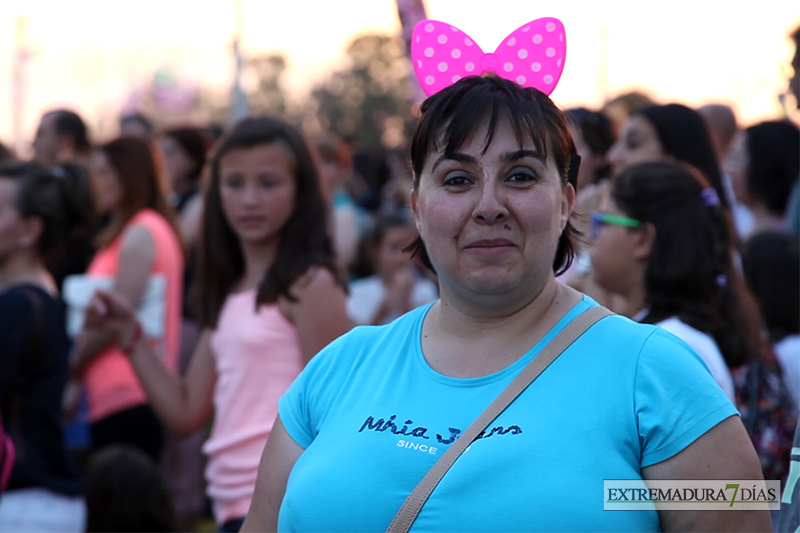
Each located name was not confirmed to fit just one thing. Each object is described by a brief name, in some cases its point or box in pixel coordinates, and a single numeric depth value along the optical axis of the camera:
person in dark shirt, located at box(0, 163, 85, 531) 3.93
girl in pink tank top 3.24
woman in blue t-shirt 1.72
